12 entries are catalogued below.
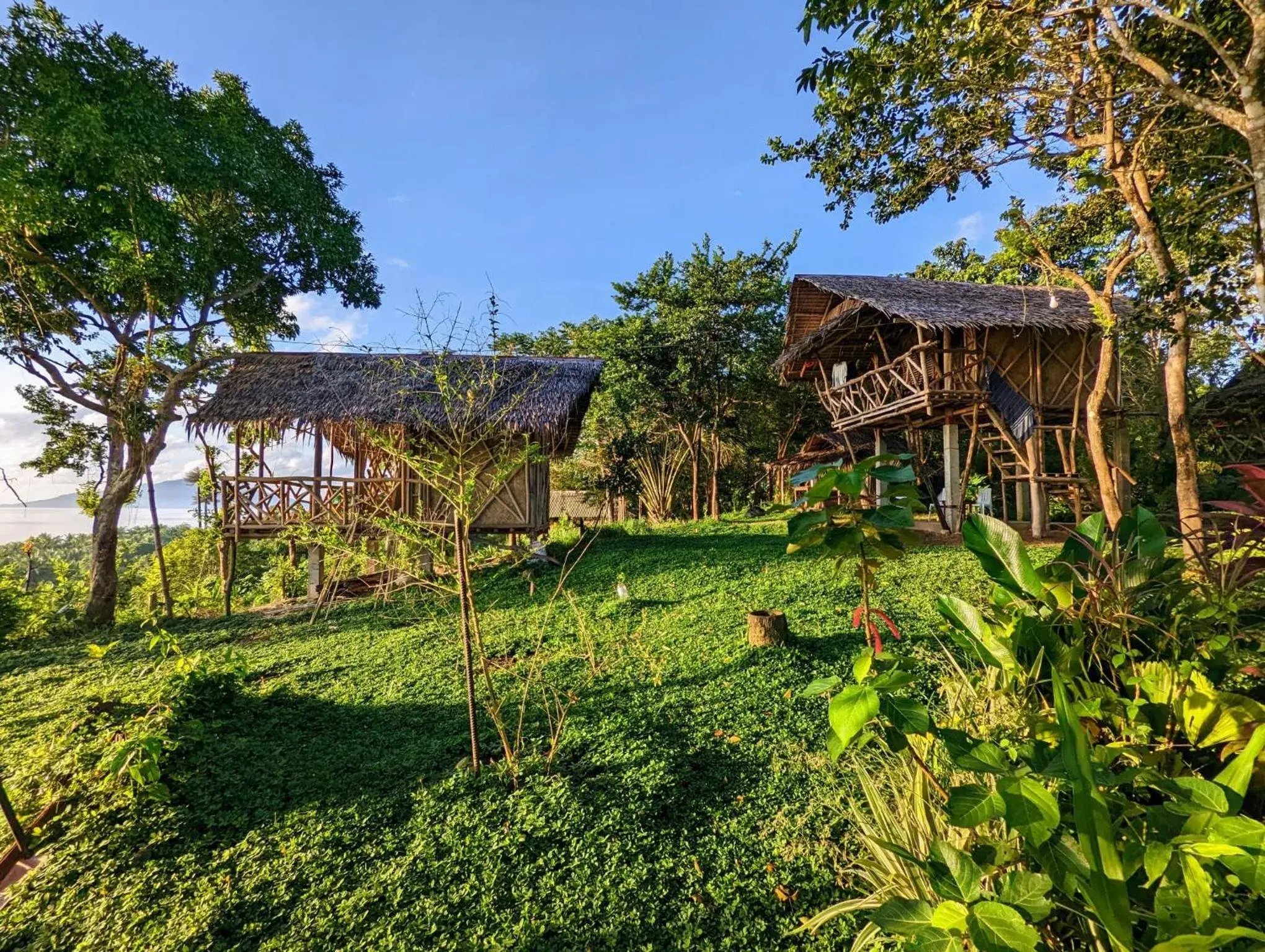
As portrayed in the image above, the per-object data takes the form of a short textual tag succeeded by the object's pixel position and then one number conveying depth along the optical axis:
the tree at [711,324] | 13.59
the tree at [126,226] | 7.12
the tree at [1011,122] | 4.00
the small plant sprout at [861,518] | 1.37
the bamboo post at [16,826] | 2.42
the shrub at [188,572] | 10.26
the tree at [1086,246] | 5.18
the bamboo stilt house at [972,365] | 8.41
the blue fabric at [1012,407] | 9.11
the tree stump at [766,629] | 4.31
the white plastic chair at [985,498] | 9.92
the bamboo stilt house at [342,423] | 8.39
